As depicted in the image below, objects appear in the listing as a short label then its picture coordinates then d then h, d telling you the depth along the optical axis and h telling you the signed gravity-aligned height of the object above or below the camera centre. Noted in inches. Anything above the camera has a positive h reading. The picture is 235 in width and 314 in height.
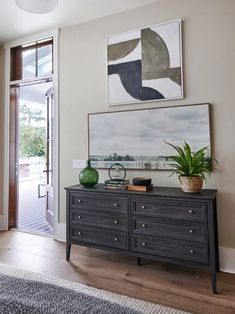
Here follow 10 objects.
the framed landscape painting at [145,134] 106.1 +14.5
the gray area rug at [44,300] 31.5 -18.6
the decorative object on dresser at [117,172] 120.9 -3.2
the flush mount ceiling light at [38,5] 88.6 +59.0
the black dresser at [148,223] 87.4 -22.7
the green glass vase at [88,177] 114.1 -5.1
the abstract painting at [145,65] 111.3 +47.8
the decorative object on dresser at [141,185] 102.5 -8.4
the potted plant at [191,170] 93.8 -2.1
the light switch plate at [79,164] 132.0 +1.1
